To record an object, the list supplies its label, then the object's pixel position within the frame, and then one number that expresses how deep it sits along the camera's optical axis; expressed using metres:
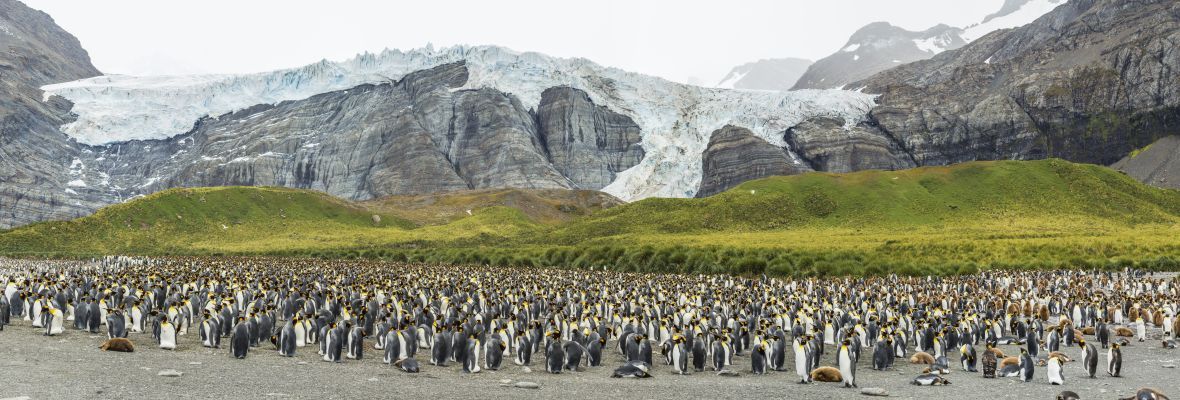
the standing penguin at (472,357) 16.92
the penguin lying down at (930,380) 16.56
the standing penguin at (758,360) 17.77
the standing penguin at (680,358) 17.92
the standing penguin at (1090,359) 17.27
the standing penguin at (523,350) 18.55
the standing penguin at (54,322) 19.38
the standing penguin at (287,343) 18.23
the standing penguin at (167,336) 18.03
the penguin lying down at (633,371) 17.27
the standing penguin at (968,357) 18.58
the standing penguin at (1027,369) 17.08
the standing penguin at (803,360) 16.80
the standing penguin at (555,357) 17.39
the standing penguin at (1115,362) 17.36
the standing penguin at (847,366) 16.11
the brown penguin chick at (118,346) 17.27
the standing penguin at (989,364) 17.55
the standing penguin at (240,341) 17.42
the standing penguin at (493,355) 17.50
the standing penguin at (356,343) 18.22
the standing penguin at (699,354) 18.31
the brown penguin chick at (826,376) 16.97
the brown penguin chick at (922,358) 19.62
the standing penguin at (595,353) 18.69
